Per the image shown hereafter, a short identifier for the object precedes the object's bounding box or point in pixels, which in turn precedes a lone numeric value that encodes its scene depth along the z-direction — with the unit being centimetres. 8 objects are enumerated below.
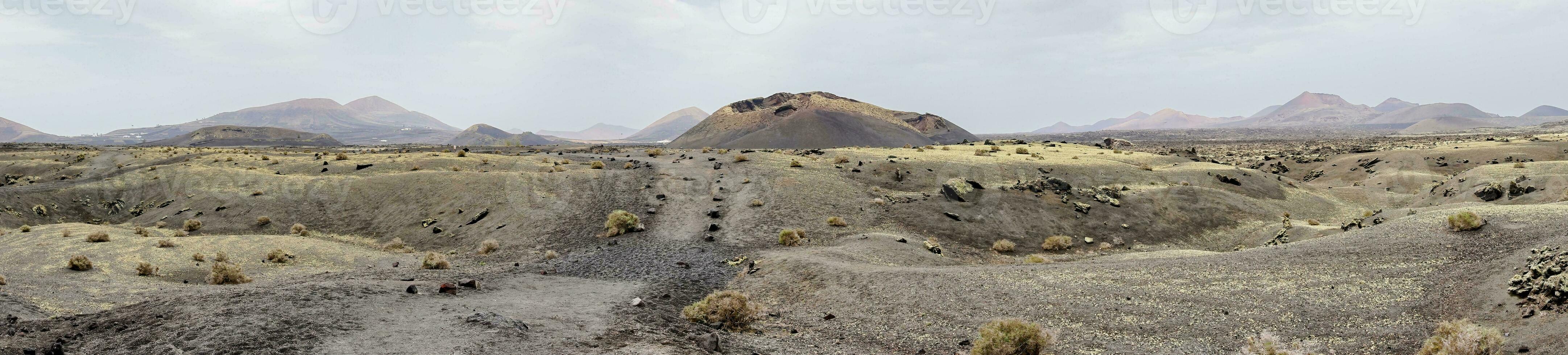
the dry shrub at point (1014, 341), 943
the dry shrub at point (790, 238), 2300
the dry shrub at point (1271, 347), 859
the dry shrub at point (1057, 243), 2425
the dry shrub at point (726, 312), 1293
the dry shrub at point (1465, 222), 1400
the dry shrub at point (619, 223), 2462
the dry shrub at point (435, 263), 1958
